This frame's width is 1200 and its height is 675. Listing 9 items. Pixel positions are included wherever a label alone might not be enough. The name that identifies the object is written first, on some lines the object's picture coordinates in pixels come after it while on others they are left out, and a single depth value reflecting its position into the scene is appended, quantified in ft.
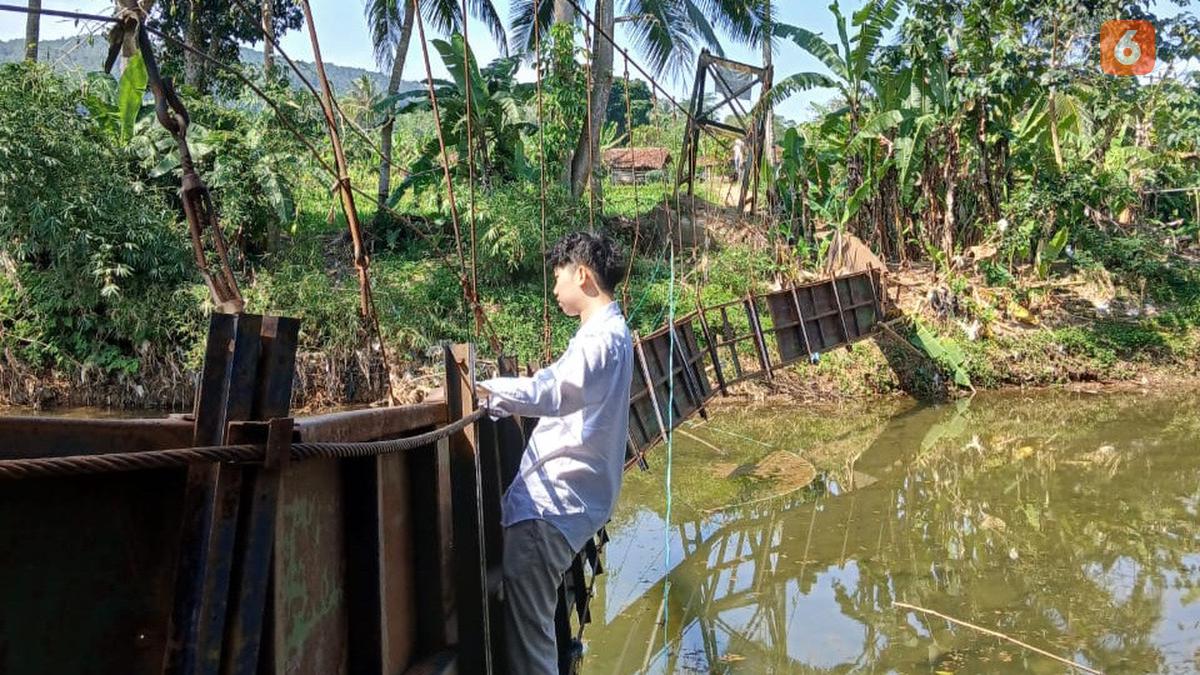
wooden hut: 83.71
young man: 8.34
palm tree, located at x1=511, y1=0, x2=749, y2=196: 48.03
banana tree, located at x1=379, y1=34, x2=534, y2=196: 47.21
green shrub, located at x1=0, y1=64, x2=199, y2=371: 38.24
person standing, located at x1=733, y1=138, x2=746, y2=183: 59.65
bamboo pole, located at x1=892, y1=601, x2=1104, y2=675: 14.57
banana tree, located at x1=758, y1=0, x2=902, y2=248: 41.34
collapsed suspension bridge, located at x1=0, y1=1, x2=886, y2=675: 4.39
